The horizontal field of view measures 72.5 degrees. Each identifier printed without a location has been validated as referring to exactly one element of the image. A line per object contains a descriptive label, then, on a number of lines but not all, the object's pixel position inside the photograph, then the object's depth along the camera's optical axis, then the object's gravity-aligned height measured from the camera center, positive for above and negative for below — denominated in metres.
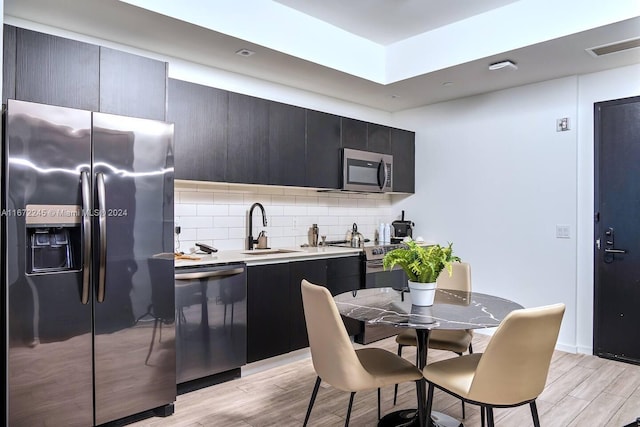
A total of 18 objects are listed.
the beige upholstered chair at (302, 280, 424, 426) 2.07 -0.70
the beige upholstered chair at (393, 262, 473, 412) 2.69 -0.77
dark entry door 3.62 -0.11
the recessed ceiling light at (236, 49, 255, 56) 3.35 +1.28
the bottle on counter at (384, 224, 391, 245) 4.98 -0.19
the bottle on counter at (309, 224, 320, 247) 4.42 -0.19
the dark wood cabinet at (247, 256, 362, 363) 3.32 -0.69
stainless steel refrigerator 2.19 -0.28
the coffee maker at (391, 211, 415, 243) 5.07 -0.16
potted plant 2.30 -0.26
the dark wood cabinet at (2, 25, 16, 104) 2.25 +0.79
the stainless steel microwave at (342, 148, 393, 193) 4.31 +0.47
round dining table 2.02 -0.49
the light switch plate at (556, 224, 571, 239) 3.97 -0.13
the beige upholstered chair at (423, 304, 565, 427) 1.82 -0.62
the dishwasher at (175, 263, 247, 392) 2.93 -0.75
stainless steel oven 4.14 -0.60
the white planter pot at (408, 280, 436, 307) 2.33 -0.41
